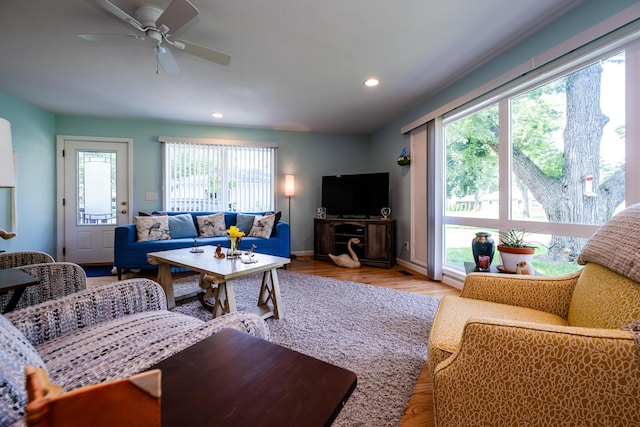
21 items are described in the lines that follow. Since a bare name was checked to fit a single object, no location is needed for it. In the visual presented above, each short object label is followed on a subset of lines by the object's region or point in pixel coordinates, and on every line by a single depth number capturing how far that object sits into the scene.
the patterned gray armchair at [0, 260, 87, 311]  1.50
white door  4.08
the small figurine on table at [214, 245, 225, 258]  2.39
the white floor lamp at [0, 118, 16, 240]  0.96
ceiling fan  1.60
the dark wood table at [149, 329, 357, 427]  0.45
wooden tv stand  4.03
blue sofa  3.32
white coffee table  1.91
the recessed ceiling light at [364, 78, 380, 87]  2.92
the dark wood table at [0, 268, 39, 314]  1.15
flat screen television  4.25
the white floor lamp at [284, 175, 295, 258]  4.73
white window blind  4.49
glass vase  2.39
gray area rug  1.29
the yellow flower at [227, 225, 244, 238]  2.34
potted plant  1.69
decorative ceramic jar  1.89
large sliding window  1.77
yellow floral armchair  0.71
